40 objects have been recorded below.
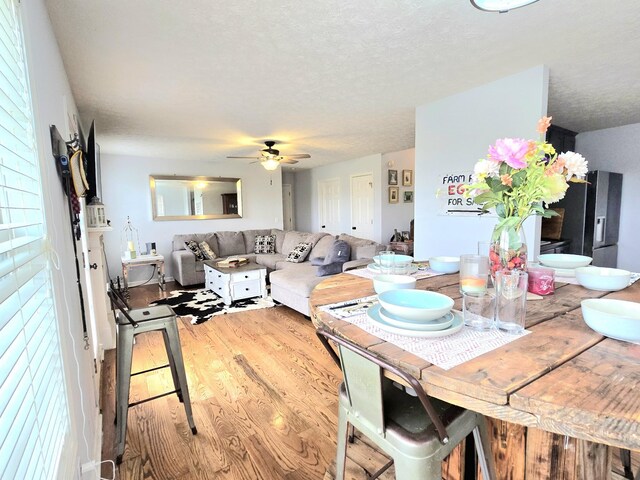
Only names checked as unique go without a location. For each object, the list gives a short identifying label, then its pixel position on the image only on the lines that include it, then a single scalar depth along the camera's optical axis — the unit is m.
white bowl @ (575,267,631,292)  1.36
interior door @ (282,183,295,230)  8.83
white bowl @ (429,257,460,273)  1.79
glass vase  1.19
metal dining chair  0.91
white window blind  0.62
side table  4.78
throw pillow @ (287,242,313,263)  5.04
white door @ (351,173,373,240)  6.52
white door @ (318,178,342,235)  7.44
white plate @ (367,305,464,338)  0.96
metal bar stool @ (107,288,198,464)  1.65
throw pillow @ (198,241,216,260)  5.56
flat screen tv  2.08
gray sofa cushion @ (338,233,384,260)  4.10
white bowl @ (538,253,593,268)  1.71
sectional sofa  3.74
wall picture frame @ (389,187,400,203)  6.37
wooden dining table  0.66
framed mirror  5.83
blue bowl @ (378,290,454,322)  0.98
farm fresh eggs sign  2.89
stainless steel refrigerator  3.65
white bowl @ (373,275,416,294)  1.34
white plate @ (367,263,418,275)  1.80
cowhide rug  3.86
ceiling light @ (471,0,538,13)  1.30
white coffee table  4.20
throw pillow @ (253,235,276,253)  6.17
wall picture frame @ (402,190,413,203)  6.59
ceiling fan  4.37
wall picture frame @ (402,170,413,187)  6.53
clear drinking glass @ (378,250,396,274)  1.75
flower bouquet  1.10
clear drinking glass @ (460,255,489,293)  1.27
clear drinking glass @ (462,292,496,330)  1.06
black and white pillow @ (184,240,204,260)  5.42
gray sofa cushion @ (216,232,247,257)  6.03
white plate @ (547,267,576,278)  1.62
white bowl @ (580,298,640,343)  0.89
